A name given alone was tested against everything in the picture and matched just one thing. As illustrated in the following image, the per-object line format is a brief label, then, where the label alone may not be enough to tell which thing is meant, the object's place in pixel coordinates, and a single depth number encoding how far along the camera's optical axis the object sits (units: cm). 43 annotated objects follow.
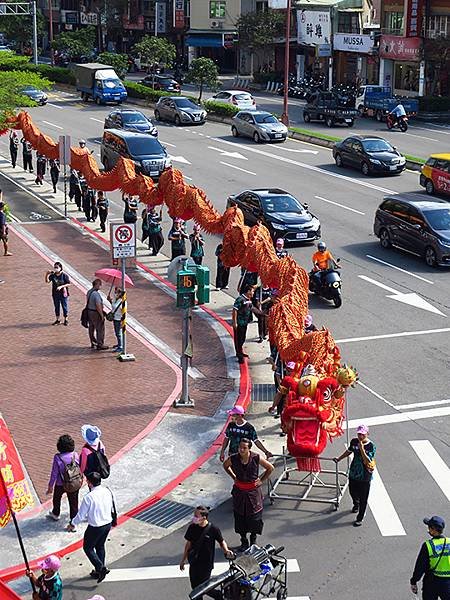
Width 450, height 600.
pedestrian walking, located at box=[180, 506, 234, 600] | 1178
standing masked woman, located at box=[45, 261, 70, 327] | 2214
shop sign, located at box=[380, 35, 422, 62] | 6406
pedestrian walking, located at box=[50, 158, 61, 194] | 3750
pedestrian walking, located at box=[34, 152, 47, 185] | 3909
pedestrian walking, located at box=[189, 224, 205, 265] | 2564
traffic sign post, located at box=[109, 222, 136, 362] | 2045
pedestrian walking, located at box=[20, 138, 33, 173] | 4222
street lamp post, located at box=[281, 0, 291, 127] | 5318
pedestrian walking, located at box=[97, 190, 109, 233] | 3177
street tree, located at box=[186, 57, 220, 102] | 6406
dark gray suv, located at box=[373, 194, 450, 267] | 2733
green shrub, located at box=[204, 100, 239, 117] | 5703
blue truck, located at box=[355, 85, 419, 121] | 5709
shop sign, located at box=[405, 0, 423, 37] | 6312
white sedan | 5997
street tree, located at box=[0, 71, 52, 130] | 3142
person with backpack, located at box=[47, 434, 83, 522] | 1379
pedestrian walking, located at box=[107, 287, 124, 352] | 2059
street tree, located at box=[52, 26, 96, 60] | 8612
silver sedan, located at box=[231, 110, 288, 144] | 4950
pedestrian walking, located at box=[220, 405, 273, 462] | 1443
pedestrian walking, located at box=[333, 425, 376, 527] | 1379
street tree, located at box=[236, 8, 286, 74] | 7800
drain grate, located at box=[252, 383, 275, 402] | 1878
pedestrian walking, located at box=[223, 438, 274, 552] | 1310
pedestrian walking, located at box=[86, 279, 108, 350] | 2069
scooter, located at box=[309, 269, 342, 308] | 2420
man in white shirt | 1261
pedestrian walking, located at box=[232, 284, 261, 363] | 2012
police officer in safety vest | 1112
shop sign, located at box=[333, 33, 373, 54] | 6993
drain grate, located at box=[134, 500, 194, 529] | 1430
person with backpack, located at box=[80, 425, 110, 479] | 1379
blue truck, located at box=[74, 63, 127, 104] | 6450
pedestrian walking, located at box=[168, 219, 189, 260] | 2656
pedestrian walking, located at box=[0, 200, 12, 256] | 2806
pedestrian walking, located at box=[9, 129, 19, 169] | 4332
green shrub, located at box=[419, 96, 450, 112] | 5919
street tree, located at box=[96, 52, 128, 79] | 7506
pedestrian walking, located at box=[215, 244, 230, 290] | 2525
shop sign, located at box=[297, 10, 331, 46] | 7338
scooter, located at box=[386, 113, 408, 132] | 5341
